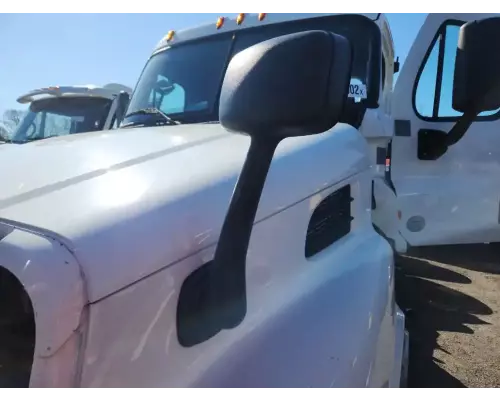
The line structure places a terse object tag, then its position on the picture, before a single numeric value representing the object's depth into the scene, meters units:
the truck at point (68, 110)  7.51
